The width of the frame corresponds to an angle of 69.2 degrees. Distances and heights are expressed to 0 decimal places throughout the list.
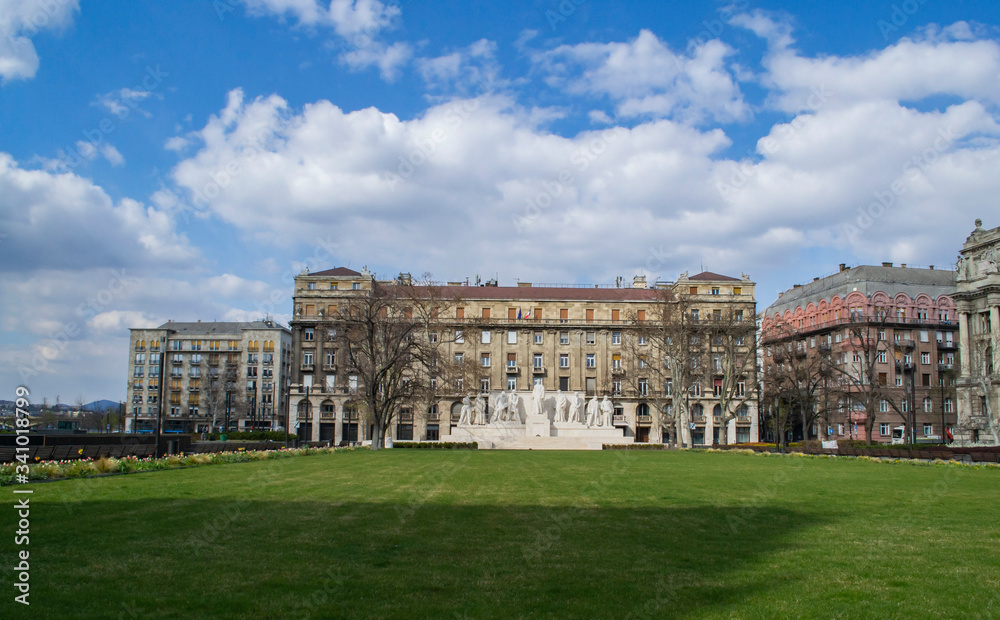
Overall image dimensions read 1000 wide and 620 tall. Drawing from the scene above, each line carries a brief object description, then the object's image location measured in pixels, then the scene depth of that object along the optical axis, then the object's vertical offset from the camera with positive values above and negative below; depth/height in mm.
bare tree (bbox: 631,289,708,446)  55469 +2419
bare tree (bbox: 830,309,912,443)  69562 +2336
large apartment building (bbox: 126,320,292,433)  107750 +366
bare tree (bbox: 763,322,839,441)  62406 +328
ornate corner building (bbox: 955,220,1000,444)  58938 +3713
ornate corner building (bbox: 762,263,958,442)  73062 +3828
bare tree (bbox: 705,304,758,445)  56688 +2445
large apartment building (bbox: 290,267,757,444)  80938 +3146
